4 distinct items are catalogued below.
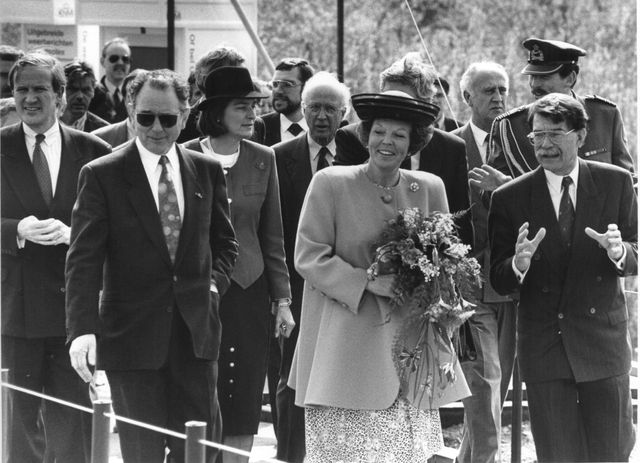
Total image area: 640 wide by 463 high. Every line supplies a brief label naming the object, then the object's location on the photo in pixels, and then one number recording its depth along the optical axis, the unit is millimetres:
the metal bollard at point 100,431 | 10000
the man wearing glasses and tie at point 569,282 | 11828
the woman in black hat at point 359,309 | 10945
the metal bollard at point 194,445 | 9320
